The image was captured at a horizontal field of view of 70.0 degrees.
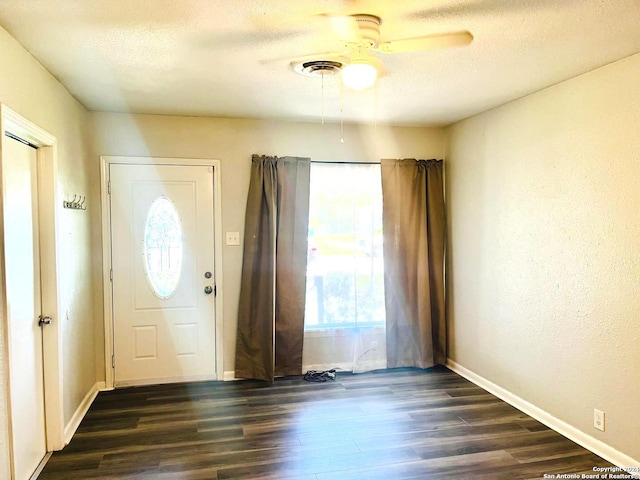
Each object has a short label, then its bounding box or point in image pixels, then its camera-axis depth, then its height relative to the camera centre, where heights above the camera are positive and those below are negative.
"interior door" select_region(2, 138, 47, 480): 2.34 -0.32
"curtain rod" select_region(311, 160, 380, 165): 4.42 +0.75
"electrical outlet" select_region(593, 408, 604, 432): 2.86 -1.17
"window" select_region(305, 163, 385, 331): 4.45 -0.08
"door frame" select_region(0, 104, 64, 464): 2.84 -0.25
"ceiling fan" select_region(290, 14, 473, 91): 2.07 +0.91
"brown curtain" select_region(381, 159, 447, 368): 4.50 -0.17
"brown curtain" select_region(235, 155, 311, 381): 4.21 -0.26
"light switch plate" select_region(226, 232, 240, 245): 4.25 +0.04
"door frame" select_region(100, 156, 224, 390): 4.00 +0.27
